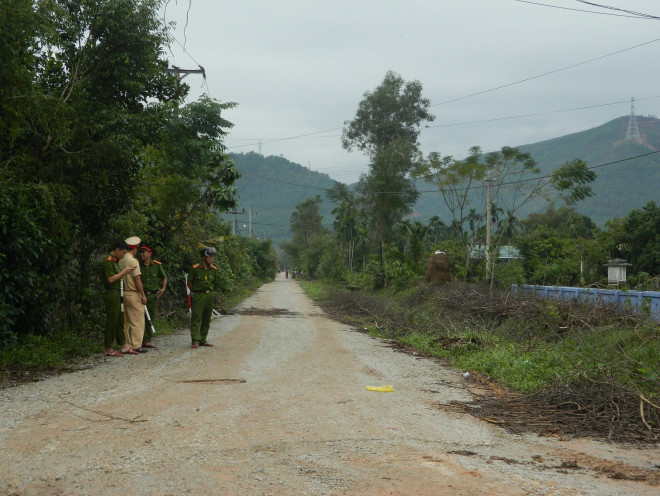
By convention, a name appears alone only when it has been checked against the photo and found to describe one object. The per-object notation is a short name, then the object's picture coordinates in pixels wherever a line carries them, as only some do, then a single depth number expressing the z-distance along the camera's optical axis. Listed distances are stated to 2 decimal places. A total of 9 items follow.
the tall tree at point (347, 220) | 46.72
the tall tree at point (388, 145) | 41.12
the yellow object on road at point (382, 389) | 7.41
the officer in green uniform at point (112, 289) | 9.98
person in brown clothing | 10.34
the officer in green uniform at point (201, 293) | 11.20
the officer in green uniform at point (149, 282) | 11.62
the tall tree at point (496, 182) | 25.64
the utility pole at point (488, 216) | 27.18
